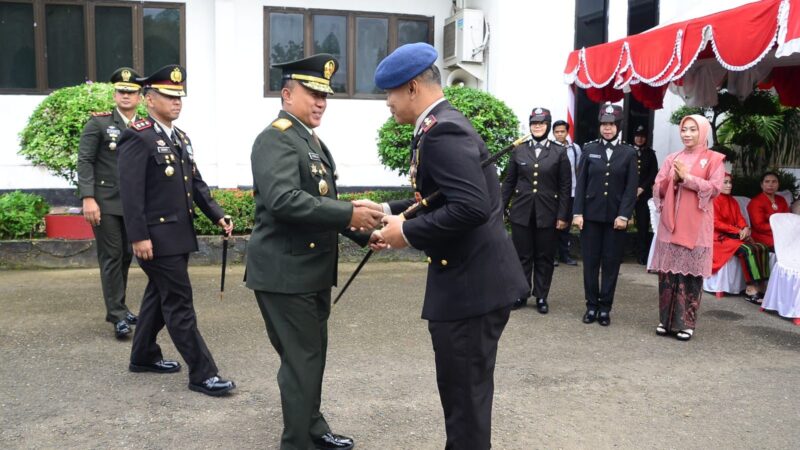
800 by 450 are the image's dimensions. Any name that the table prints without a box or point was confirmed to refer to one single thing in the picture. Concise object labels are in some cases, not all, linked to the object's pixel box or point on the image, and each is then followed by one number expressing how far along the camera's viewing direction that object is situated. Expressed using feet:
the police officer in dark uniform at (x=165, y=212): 14.03
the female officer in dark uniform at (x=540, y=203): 22.11
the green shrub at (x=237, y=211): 28.19
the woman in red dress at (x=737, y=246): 24.38
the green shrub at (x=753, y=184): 29.37
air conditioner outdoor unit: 36.63
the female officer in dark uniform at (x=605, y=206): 20.81
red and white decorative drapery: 18.95
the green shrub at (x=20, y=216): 26.53
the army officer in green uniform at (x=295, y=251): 10.66
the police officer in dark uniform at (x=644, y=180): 30.22
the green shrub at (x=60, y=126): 25.21
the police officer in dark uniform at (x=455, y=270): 9.12
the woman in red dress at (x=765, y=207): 25.48
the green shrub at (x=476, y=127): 29.12
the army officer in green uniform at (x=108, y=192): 18.39
